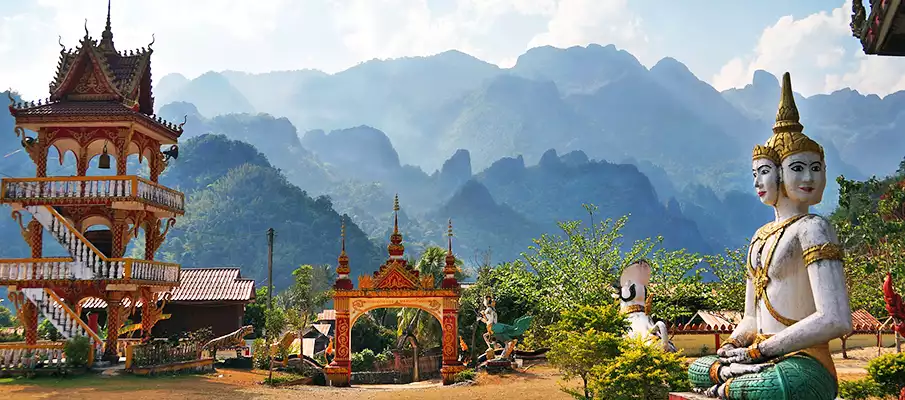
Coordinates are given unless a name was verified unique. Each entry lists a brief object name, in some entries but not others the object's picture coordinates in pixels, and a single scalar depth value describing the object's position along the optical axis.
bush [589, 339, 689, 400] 10.41
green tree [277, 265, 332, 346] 39.62
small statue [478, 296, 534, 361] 22.56
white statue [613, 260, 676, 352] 13.99
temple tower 20.66
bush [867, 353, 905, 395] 11.28
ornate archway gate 20.84
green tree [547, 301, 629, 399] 12.24
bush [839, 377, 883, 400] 11.11
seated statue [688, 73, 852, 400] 6.77
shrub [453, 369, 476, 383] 20.47
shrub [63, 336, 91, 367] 18.88
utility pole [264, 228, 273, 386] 38.88
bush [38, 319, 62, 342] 30.49
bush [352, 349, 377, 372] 28.48
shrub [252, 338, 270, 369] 22.95
